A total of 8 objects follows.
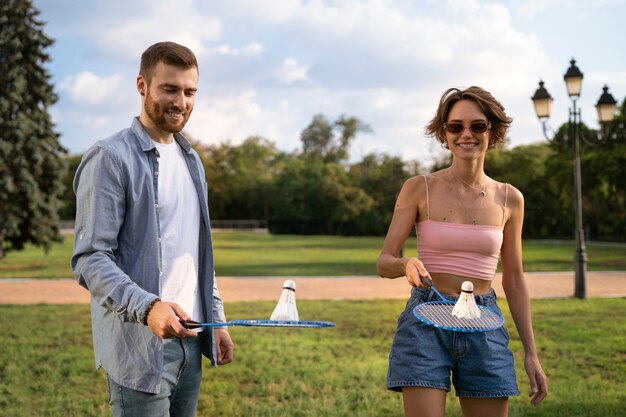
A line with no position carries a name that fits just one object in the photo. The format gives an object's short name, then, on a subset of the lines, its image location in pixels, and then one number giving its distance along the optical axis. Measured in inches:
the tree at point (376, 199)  2433.6
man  102.0
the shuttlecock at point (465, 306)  108.1
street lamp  592.1
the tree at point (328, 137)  3186.5
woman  115.3
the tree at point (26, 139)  980.6
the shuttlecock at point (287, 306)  102.3
